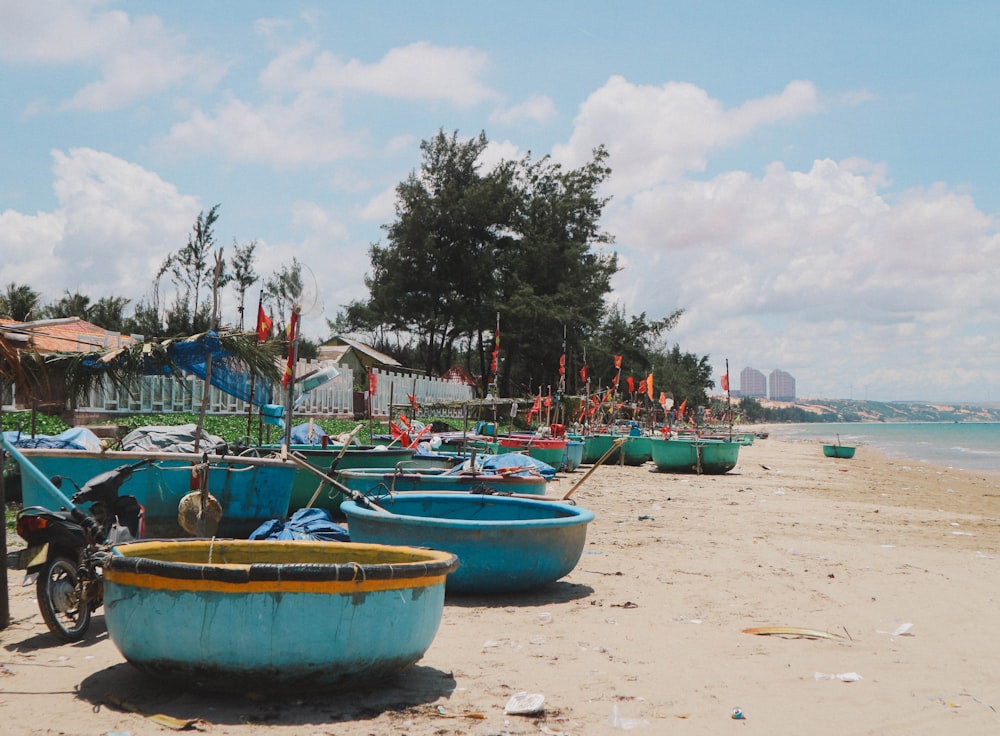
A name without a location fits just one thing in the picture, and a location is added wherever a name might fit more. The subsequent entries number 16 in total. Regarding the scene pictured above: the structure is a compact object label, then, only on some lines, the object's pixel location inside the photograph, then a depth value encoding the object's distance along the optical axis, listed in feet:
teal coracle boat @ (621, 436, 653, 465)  99.09
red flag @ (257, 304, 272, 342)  37.22
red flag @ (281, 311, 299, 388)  29.35
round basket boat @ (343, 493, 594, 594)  24.63
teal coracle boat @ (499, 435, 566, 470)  68.08
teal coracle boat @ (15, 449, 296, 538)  30.52
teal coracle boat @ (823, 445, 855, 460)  145.28
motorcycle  19.38
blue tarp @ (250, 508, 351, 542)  28.35
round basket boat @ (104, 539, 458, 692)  14.89
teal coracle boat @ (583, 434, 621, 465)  96.07
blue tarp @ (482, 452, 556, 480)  42.83
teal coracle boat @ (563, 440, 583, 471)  76.13
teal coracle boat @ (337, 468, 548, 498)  32.89
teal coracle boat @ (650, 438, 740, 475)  88.07
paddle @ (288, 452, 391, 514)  25.19
